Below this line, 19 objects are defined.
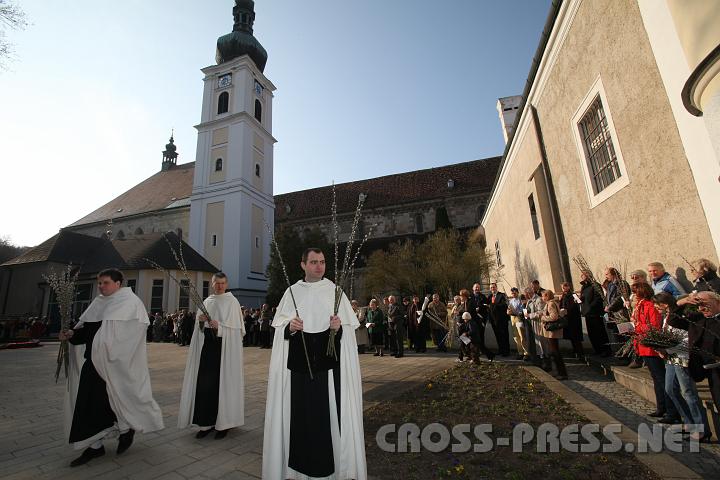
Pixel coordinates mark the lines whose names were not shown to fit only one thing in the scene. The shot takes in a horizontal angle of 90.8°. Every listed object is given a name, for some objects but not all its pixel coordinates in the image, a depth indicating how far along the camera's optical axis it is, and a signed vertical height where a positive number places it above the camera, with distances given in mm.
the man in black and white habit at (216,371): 4459 -530
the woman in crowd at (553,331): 6805 -420
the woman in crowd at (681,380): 3781 -857
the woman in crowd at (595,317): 7758 -227
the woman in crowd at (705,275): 4747 +325
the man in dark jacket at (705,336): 3412 -350
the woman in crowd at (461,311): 9345 +103
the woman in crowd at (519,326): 8953 -368
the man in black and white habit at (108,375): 3875 -442
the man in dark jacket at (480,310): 9281 +102
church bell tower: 32312 +15787
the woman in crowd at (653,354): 4449 -625
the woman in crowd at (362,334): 13133 -479
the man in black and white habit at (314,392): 3029 -606
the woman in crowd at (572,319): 7953 -255
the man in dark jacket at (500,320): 10344 -203
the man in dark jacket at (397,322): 11648 -94
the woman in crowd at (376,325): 12617 -177
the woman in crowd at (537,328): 7518 -398
